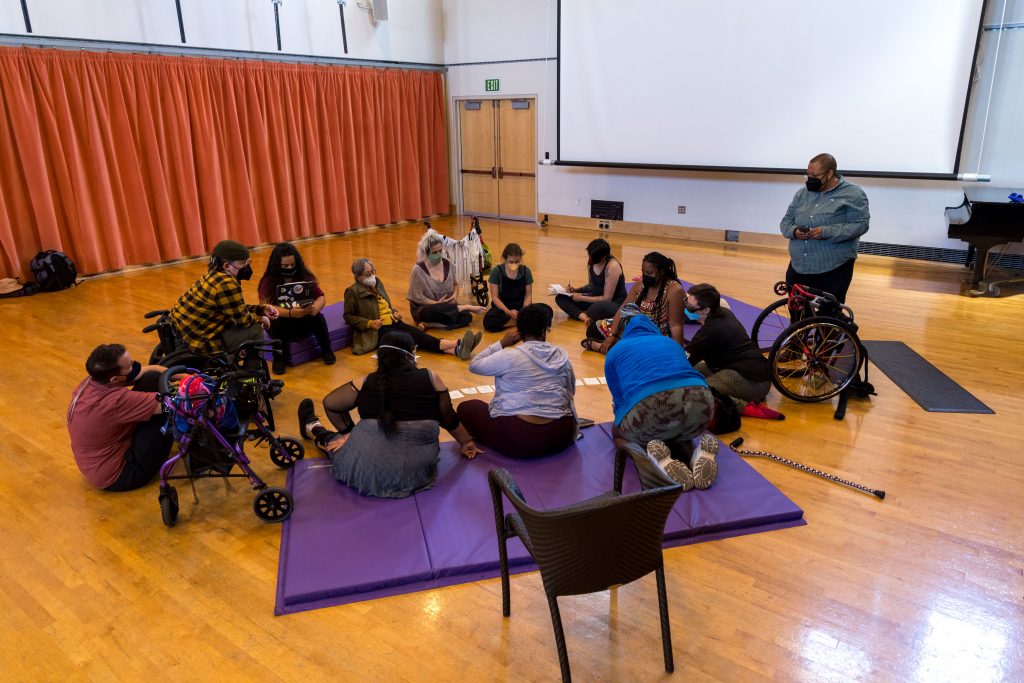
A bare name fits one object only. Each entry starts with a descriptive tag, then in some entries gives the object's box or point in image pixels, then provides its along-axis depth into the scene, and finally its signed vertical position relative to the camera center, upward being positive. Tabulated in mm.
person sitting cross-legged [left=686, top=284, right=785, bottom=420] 4055 -1253
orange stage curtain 7023 -112
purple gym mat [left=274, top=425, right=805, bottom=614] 2803 -1651
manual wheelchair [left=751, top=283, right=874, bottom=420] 4207 -1319
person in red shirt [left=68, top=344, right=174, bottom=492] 3172 -1292
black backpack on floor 7020 -1209
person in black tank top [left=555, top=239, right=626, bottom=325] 5703 -1287
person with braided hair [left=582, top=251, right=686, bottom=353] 4574 -1057
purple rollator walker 3033 -1271
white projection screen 7410 +575
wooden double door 11055 -306
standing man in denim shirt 4645 -619
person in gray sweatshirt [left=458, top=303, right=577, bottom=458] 3395 -1226
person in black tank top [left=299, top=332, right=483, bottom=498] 3189 -1287
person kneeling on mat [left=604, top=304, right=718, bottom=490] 3307 -1228
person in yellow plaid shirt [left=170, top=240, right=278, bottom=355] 4246 -969
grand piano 6523 -867
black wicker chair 2033 -1185
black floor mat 4395 -1648
